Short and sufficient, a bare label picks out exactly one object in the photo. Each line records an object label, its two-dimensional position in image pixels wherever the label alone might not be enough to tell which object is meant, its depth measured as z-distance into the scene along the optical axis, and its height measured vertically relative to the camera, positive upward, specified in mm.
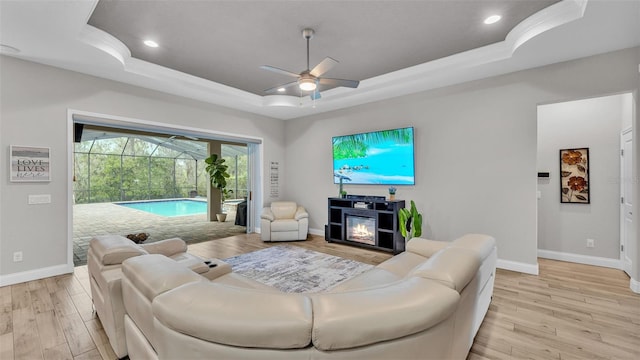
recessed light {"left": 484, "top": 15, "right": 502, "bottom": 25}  2978 +1768
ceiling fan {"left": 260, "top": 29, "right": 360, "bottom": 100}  2959 +1189
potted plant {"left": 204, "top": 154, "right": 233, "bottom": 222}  8039 +211
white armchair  5558 -922
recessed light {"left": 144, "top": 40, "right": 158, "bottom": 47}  3477 +1762
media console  4781 -829
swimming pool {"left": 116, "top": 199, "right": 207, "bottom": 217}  10251 -1193
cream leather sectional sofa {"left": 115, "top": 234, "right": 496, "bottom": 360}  966 -524
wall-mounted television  4891 +410
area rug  3400 -1294
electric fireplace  5051 -960
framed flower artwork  4117 +33
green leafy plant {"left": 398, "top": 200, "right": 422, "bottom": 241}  4289 -684
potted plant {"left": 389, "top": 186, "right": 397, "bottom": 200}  4941 -260
